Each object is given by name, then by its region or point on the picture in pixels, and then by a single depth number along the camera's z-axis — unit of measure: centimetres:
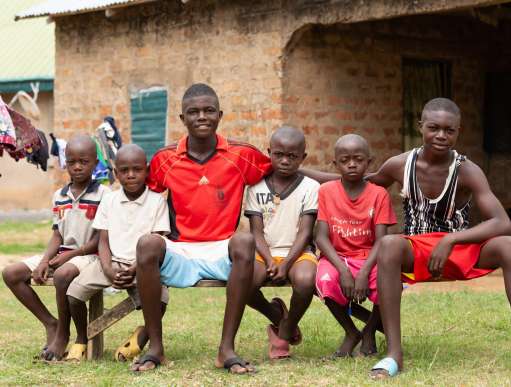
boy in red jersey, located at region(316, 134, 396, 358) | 543
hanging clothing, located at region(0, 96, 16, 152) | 698
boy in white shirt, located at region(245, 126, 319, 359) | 547
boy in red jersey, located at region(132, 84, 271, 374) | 522
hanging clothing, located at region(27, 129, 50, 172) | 811
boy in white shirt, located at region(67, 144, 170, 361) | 551
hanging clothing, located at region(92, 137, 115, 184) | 933
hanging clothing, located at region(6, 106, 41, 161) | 718
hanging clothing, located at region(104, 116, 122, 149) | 1010
